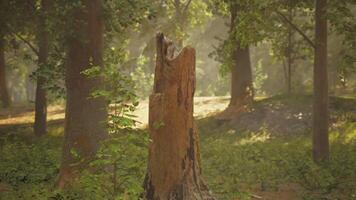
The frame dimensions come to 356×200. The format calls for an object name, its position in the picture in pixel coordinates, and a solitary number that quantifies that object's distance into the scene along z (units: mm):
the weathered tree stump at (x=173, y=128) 8781
